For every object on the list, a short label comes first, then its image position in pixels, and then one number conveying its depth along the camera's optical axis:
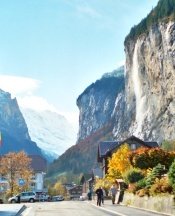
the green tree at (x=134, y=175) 53.00
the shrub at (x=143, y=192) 43.20
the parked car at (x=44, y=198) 115.01
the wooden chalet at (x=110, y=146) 107.31
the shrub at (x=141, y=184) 47.45
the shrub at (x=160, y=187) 37.58
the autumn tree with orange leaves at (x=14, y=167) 106.62
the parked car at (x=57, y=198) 139.00
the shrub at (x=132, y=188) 48.42
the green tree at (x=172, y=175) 31.70
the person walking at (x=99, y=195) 52.22
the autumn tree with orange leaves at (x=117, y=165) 81.31
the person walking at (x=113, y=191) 56.94
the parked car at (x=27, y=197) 86.81
